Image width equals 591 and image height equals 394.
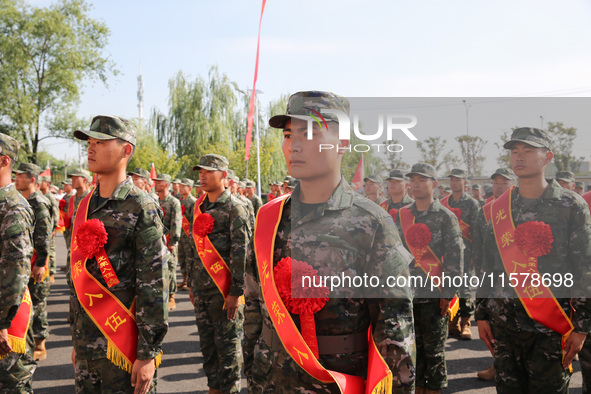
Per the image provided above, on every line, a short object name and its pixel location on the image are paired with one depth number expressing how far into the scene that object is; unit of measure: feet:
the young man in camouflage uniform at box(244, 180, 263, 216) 48.44
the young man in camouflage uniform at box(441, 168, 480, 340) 21.86
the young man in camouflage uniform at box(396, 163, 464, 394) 13.98
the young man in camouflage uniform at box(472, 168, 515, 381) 11.95
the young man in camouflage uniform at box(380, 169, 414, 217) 12.11
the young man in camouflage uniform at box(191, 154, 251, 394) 14.61
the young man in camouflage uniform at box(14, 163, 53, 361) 18.72
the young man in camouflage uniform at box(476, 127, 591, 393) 10.11
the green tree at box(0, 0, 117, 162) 81.30
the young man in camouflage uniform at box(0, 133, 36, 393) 10.24
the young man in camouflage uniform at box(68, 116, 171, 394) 8.84
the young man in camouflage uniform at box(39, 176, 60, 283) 30.47
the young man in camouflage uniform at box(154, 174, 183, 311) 27.20
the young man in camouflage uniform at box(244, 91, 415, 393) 6.27
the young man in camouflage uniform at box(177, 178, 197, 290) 17.29
